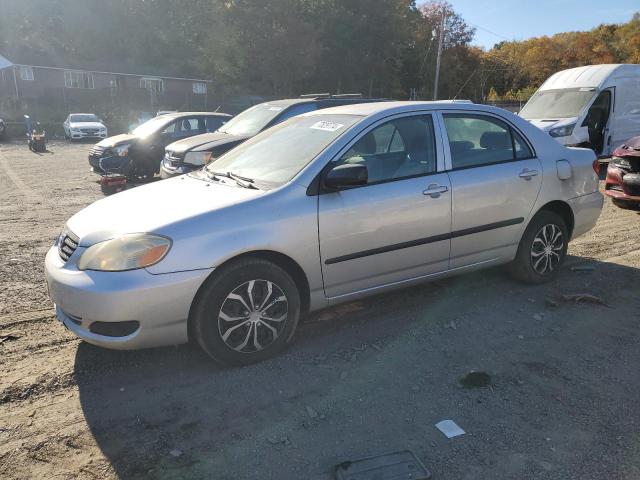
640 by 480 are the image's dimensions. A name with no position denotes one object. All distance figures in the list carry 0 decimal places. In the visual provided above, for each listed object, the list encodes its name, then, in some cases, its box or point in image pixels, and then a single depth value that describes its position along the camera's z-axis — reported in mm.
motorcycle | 21984
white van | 12484
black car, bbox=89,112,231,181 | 11930
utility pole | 39900
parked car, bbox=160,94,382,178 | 9352
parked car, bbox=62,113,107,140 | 27953
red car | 7656
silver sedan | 3271
